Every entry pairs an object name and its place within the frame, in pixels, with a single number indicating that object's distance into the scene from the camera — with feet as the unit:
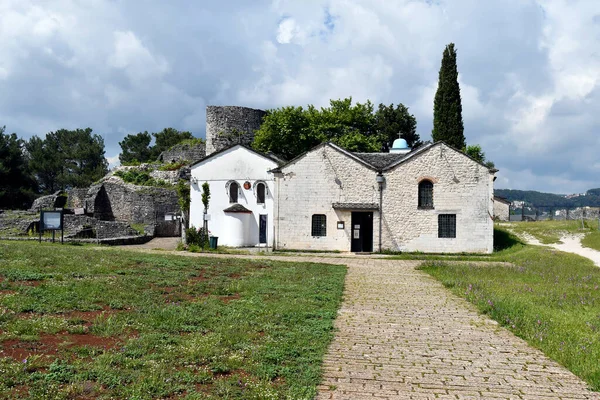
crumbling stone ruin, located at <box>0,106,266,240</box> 106.22
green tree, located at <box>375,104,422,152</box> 167.43
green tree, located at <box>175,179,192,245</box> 94.17
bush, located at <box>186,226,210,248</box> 84.33
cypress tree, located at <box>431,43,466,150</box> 134.21
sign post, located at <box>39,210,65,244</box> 82.33
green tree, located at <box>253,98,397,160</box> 143.02
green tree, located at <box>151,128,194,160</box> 251.80
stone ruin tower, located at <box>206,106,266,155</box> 157.28
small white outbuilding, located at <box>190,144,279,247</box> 94.89
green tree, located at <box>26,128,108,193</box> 219.00
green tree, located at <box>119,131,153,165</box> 255.70
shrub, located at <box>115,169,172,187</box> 143.33
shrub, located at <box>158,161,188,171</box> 152.15
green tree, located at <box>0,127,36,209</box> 164.04
